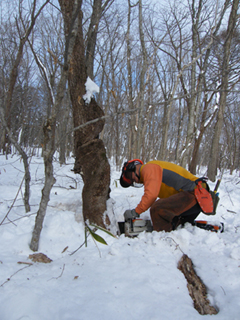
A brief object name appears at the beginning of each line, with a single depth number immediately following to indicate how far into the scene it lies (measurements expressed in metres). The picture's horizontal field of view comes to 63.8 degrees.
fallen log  1.49
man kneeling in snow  2.69
